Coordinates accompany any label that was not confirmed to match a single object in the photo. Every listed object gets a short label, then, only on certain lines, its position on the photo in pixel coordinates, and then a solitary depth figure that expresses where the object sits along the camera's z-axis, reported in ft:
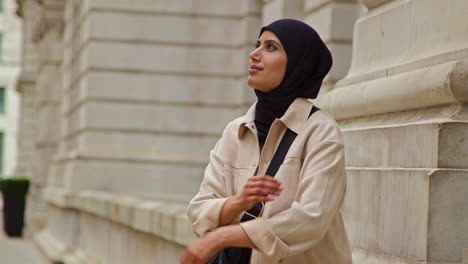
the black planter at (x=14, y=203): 139.29
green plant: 139.04
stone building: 24.34
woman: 19.00
